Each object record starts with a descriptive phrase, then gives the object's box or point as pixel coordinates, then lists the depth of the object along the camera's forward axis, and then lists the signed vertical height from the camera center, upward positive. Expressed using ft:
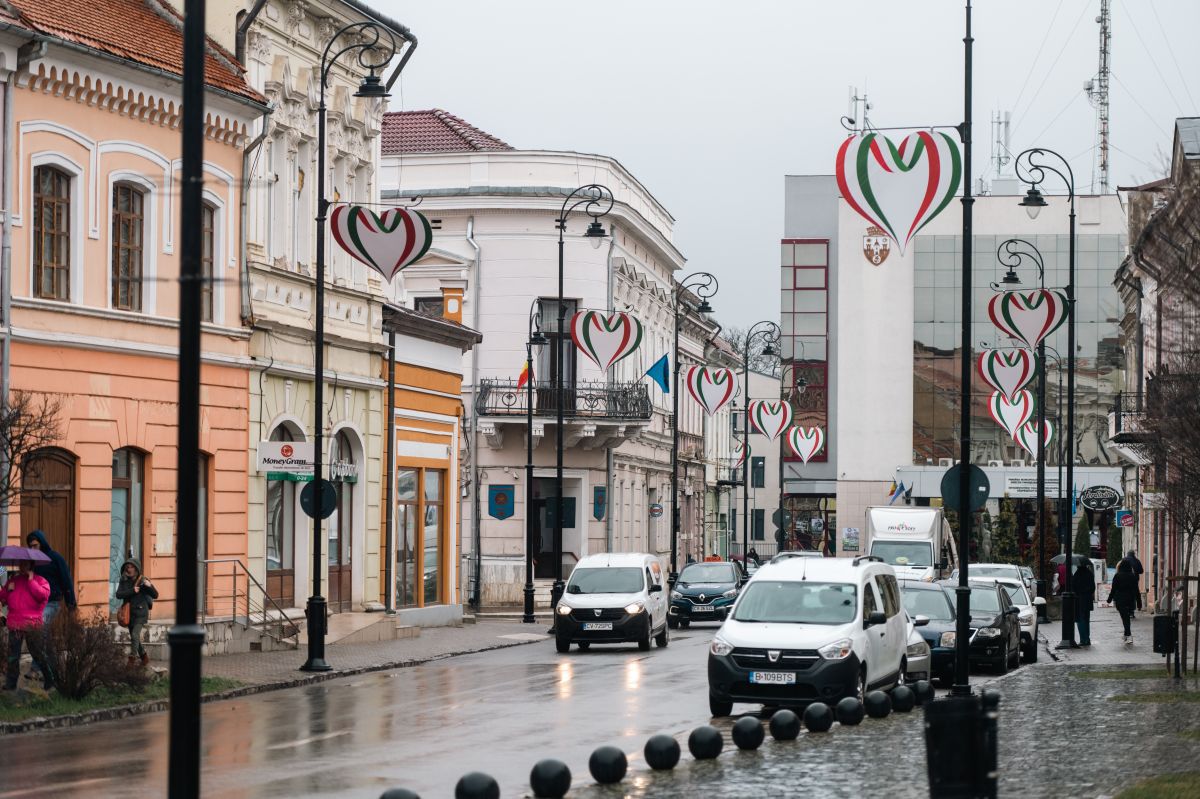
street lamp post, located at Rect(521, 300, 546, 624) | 155.12 -3.21
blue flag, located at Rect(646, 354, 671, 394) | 183.73 +10.32
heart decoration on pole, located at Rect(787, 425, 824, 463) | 230.68 +4.51
